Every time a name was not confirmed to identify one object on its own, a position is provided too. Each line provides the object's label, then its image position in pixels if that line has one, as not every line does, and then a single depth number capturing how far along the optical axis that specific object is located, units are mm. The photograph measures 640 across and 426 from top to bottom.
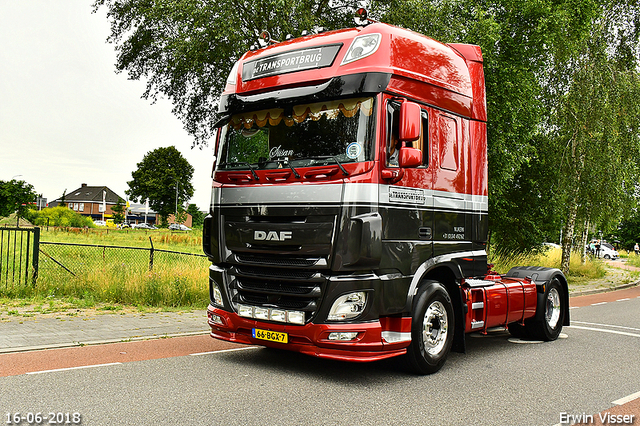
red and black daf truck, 5777
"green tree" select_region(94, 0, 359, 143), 15188
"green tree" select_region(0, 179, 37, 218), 54750
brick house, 120000
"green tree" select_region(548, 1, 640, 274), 20234
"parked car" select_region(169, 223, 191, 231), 74919
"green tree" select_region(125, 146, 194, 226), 77000
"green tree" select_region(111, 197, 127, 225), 86875
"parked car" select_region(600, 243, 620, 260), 51319
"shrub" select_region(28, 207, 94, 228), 58438
